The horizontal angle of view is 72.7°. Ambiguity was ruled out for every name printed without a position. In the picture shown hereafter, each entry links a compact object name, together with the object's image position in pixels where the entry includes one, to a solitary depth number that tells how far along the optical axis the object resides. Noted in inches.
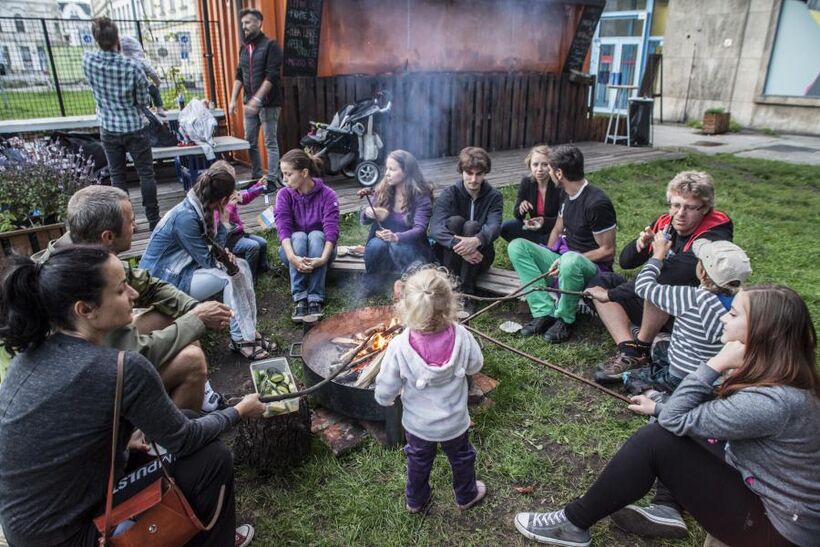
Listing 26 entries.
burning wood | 124.3
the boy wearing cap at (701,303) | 111.5
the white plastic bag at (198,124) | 300.2
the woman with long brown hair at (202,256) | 146.2
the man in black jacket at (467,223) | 177.3
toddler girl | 93.5
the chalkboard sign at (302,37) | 310.7
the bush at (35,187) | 170.4
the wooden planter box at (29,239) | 165.6
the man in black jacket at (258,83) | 282.4
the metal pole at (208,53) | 333.7
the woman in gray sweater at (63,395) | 66.5
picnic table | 290.2
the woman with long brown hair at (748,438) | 72.9
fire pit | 119.5
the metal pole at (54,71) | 323.2
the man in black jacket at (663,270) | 134.5
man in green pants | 159.5
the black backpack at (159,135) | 296.3
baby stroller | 311.1
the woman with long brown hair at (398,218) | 182.4
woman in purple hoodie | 177.5
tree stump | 109.0
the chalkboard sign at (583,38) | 446.6
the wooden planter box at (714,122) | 546.3
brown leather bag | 69.4
